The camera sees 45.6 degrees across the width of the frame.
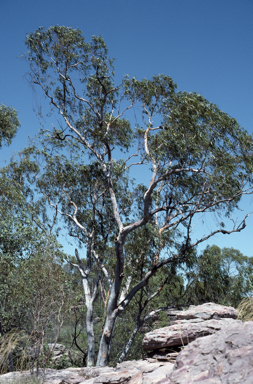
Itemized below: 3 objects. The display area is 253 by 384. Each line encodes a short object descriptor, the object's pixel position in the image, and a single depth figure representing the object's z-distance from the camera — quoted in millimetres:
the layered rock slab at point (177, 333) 5973
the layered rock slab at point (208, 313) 7686
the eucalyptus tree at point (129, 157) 11805
